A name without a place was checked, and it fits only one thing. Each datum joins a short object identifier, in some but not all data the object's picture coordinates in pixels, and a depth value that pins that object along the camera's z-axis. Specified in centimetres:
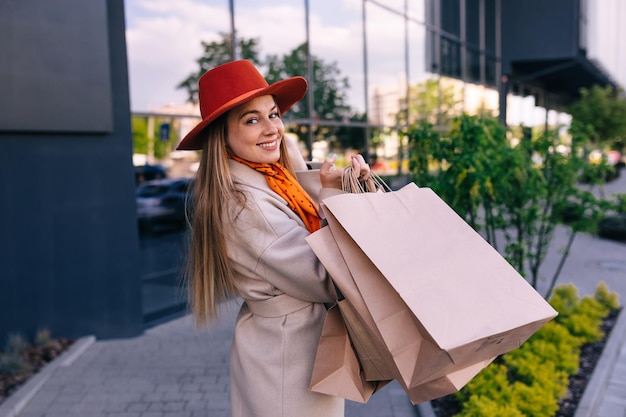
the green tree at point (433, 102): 1185
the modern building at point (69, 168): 432
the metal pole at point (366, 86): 978
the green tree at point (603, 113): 2019
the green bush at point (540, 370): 326
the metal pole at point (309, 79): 809
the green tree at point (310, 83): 655
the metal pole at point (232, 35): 675
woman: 172
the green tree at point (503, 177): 382
